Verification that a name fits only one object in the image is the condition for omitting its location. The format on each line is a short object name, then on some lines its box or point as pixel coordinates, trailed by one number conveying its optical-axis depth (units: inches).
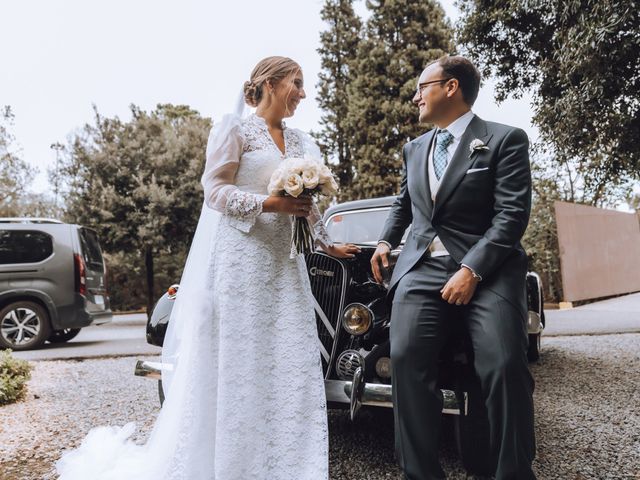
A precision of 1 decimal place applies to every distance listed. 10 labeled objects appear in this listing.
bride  96.3
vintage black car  106.3
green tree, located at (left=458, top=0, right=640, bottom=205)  221.3
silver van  340.8
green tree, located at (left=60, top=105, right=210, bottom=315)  620.4
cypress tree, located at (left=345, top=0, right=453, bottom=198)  770.8
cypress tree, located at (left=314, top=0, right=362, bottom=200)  883.4
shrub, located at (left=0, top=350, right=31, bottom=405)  194.5
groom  84.4
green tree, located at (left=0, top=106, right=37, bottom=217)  805.9
